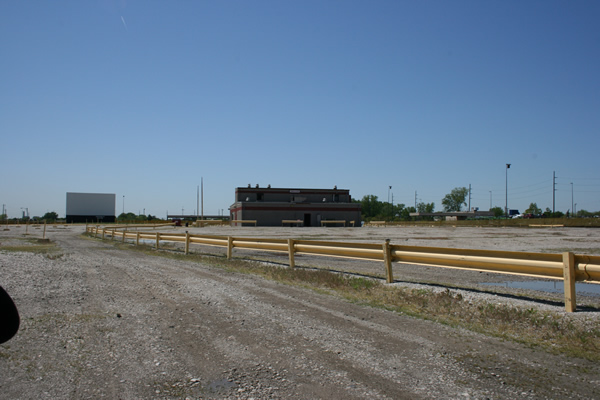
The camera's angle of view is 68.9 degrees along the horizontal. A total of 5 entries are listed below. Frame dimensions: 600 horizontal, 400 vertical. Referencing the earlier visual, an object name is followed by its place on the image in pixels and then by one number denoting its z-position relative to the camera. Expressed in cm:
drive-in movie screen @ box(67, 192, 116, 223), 11259
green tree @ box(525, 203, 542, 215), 19375
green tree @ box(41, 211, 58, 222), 16570
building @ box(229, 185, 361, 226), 7575
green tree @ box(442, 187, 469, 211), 17850
